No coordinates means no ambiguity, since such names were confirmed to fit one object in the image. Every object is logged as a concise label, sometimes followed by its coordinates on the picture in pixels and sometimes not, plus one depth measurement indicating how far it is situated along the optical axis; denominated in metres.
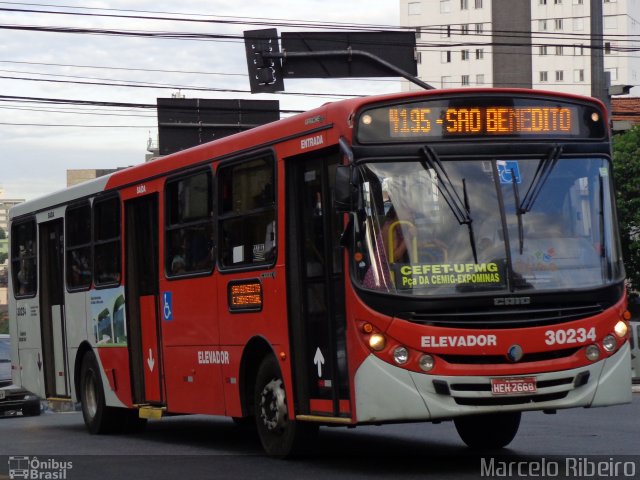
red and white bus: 10.87
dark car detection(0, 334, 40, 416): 25.73
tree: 49.09
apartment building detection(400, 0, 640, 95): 116.94
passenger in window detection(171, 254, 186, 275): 14.59
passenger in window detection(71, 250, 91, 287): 17.58
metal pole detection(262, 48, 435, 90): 22.70
